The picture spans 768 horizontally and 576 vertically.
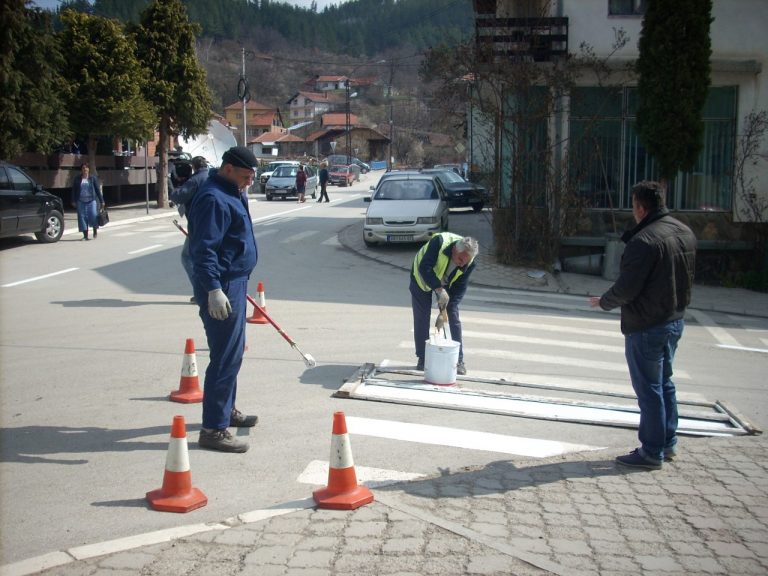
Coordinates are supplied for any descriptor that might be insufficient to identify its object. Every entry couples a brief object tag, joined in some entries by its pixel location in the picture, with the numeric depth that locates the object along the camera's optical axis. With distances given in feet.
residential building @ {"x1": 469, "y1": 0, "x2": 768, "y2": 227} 54.65
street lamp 281.15
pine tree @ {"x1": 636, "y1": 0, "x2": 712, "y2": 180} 51.78
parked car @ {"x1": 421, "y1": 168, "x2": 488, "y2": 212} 98.17
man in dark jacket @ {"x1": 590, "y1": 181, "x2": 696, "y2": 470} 18.21
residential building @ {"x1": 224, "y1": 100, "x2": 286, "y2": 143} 371.35
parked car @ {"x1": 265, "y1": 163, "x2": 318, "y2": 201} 128.88
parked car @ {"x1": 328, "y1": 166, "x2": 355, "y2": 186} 197.47
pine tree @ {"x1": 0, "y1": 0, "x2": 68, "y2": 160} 68.44
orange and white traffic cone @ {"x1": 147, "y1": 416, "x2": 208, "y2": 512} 15.65
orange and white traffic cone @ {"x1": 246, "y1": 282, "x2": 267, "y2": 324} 34.45
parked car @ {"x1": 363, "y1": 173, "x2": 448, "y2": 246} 59.98
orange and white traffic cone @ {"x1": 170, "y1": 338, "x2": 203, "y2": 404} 23.06
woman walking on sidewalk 62.59
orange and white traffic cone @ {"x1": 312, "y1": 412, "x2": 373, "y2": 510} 15.94
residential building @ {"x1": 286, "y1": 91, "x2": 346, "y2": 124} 439.63
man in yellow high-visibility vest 24.76
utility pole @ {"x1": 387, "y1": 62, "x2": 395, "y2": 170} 284.53
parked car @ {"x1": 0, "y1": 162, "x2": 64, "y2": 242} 56.49
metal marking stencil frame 22.48
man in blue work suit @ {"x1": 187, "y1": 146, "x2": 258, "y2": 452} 18.16
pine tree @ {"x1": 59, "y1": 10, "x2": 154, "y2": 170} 83.46
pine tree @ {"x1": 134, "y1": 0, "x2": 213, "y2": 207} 96.43
